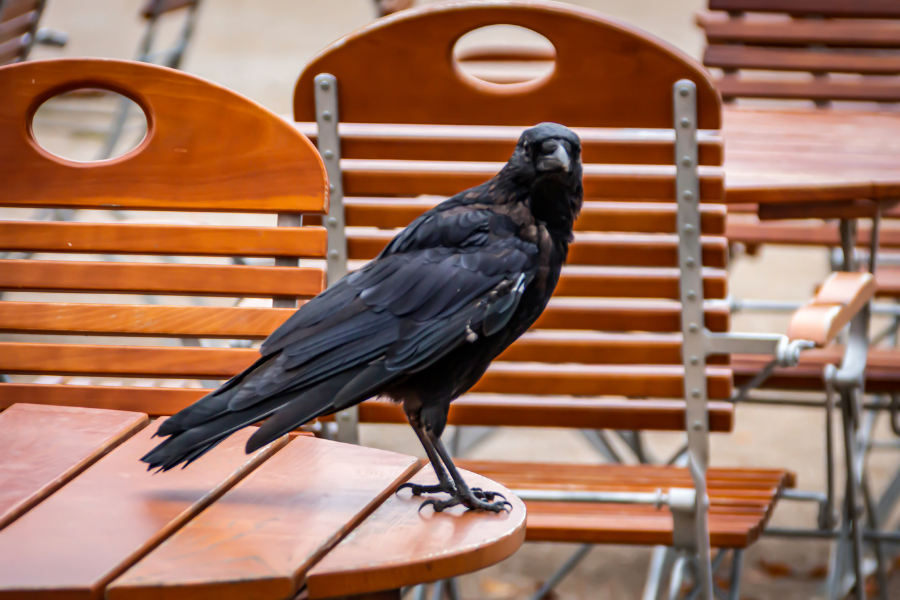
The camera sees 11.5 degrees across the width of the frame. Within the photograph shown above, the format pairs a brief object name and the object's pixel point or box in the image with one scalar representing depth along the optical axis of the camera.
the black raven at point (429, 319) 4.38
